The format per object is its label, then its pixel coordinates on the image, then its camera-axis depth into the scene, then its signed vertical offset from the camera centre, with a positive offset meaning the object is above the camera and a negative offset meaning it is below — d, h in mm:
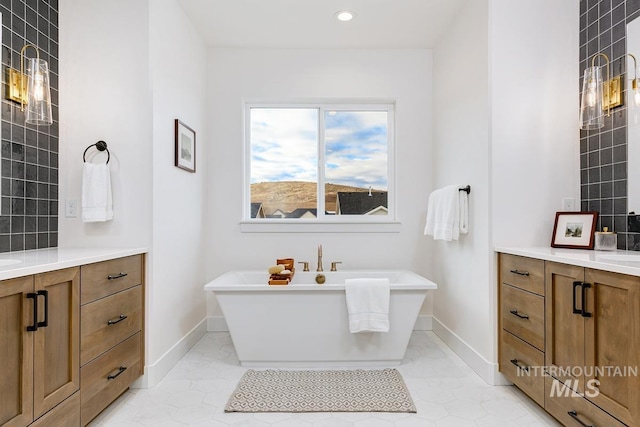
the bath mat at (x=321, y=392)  2176 -1043
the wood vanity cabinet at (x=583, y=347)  1470 -568
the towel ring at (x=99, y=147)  2408 +405
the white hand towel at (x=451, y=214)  2842 +5
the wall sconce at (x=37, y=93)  1980 +605
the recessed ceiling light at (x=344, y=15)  3059 +1539
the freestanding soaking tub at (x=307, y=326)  2695 -755
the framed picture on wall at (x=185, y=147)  2844 +509
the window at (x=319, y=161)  3830 +515
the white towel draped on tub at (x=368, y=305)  2645 -598
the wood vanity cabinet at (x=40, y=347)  1369 -504
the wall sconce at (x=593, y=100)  2115 +614
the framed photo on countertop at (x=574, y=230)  2256 -87
